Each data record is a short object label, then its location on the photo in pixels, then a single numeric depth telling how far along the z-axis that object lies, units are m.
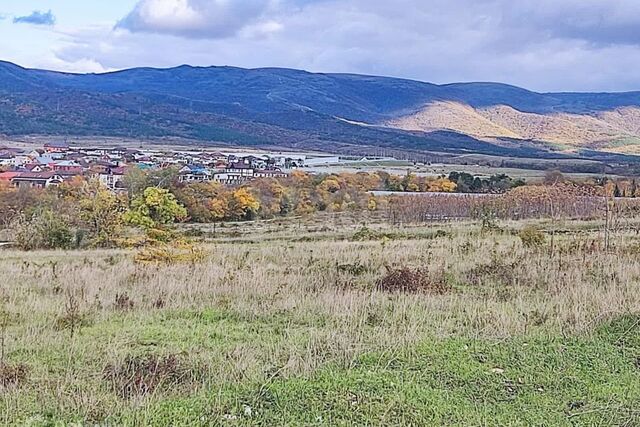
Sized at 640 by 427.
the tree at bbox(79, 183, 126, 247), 35.25
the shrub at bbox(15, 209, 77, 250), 34.16
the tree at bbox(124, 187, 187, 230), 37.62
